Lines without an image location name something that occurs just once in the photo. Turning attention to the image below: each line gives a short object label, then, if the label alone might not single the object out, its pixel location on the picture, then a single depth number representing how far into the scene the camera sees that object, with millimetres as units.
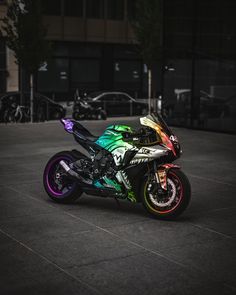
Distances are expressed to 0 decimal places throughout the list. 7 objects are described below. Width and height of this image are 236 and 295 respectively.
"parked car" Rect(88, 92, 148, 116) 27656
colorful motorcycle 7465
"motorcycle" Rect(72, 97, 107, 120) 24094
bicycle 22406
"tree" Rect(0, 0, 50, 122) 23172
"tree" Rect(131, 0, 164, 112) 27266
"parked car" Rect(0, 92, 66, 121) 23109
